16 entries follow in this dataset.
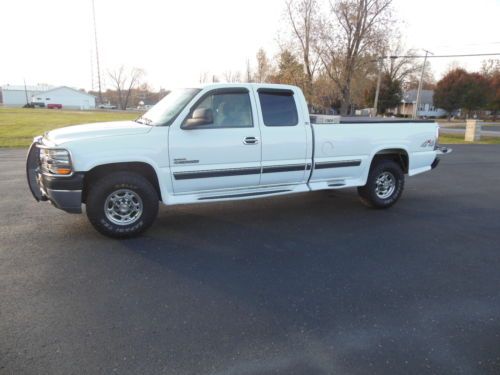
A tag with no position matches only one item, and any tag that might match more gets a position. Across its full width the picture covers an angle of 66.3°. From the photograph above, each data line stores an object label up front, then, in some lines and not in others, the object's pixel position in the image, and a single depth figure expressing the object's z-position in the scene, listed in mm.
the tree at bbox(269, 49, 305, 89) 24797
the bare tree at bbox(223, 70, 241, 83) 62156
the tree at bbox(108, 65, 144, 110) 110312
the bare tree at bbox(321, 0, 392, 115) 21438
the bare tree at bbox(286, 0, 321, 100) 23309
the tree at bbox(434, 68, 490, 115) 56750
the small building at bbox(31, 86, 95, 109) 106625
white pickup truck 4797
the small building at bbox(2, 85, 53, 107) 108306
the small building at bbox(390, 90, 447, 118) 75875
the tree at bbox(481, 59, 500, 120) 59812
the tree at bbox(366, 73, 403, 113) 53344
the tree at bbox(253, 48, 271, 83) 33281
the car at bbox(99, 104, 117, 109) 97875
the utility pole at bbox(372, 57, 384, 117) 23441
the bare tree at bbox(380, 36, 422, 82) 64281
